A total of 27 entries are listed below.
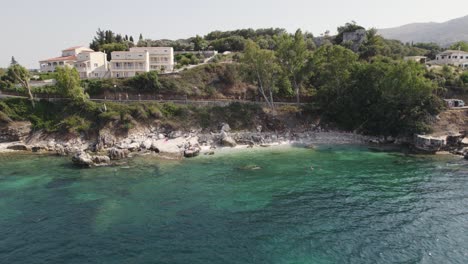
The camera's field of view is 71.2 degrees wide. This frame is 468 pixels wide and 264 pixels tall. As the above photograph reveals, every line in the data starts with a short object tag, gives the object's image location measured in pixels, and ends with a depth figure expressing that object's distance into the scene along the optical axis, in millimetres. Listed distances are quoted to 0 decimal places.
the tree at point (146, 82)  77312
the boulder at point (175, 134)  62938
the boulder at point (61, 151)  56406
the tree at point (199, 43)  119750
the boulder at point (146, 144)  58156
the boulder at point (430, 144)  54531
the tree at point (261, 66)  67875
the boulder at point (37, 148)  58844
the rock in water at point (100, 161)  50078
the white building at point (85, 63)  89312
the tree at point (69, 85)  66438
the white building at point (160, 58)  94875
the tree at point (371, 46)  99625
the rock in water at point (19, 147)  59562
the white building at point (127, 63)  88562
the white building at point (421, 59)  95625
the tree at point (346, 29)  114138
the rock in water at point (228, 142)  60094
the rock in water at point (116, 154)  53406
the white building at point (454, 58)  96688
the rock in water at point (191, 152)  54469
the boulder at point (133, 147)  57169
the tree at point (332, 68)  68438
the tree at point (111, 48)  106531
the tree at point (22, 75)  68569
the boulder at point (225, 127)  64613
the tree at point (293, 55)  69938
